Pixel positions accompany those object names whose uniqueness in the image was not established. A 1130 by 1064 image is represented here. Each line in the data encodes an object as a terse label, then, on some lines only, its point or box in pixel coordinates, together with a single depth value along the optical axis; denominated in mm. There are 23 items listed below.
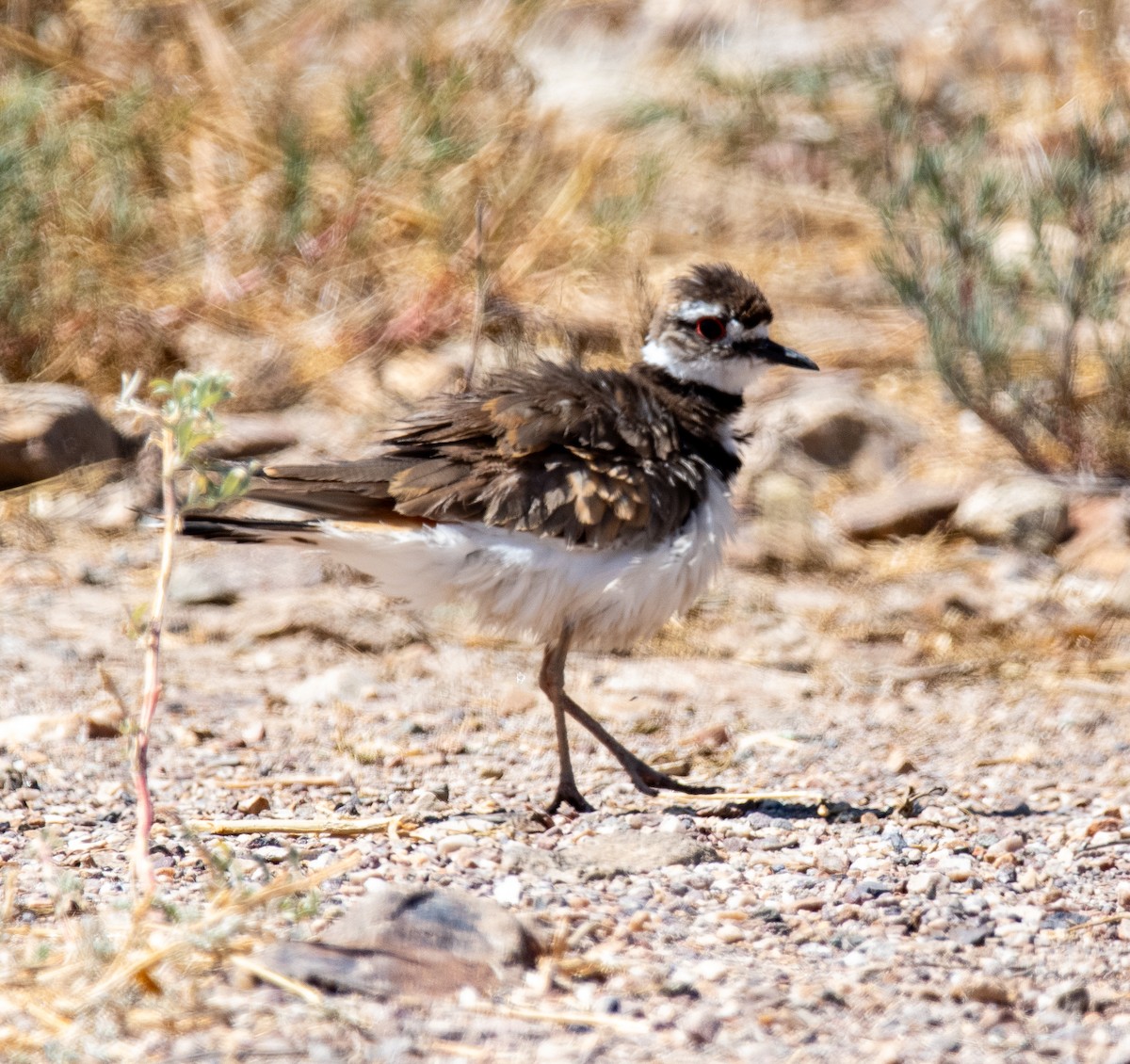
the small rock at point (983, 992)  5664
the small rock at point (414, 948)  5348
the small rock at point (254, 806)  7887
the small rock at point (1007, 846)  7660
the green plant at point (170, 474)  5535
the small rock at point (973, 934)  6422
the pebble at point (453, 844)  7203
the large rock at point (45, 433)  13922
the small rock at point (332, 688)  10384
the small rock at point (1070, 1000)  5672
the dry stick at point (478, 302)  12297
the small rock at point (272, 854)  6992
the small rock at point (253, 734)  9430
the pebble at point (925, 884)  6980
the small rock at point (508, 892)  6523
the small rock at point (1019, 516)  13812
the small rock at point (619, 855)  7031
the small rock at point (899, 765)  9445
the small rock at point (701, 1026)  5187
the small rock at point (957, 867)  7234
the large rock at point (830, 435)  14875
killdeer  8445
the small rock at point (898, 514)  14156
